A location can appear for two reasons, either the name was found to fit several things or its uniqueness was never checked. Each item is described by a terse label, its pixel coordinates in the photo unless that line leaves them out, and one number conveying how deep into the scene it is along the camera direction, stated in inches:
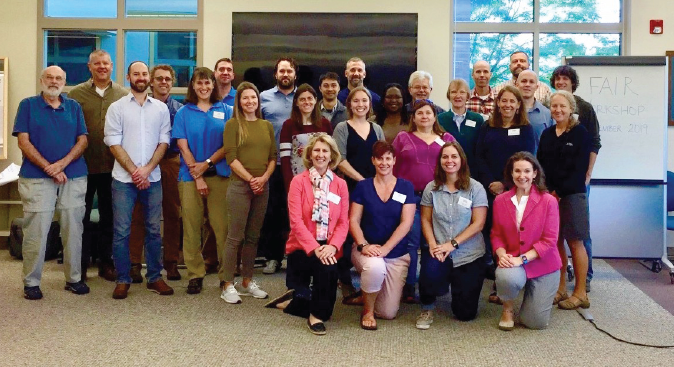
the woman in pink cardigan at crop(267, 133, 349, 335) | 132.0
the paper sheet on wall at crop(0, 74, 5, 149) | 236.2
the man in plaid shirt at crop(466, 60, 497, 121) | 181.8
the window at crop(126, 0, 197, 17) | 243.9
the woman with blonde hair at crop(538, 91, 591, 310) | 147.5
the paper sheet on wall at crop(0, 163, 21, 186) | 220.5
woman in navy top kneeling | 137.1
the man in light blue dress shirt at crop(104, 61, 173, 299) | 153.5
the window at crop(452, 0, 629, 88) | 241.1
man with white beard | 150.8
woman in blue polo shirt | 156.1
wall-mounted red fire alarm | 230.5
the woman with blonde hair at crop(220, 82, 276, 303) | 148.9
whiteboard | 193.0
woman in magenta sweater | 148.3
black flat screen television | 228.5
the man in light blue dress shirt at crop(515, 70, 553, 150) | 163.1
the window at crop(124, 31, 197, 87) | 243.1
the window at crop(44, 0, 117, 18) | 247.4
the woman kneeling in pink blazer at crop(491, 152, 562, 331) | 132.6
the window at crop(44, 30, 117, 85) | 247.4
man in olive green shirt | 167.6
